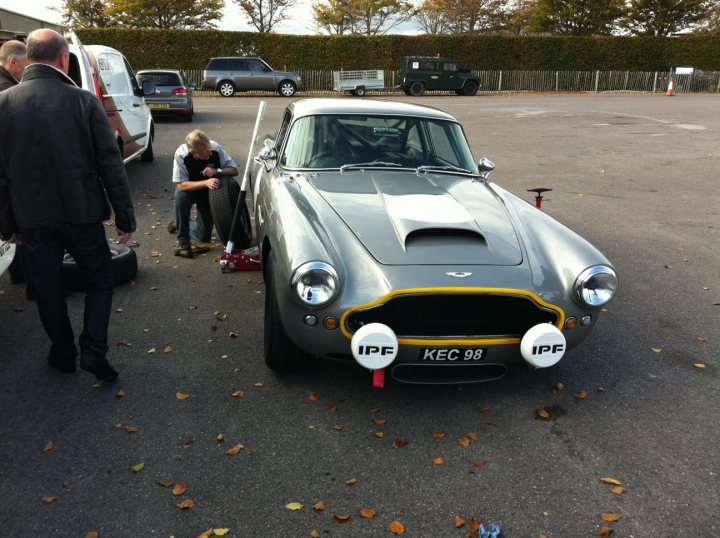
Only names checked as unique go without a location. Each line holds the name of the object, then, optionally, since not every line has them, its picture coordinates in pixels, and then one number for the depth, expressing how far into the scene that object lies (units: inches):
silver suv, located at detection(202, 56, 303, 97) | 981.8
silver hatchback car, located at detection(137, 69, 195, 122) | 626.5
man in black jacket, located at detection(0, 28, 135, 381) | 123.6
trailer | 1147.3
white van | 301.4
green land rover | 1112.8
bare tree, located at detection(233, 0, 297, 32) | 1565.0
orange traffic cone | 1291.8
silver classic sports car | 120.6
